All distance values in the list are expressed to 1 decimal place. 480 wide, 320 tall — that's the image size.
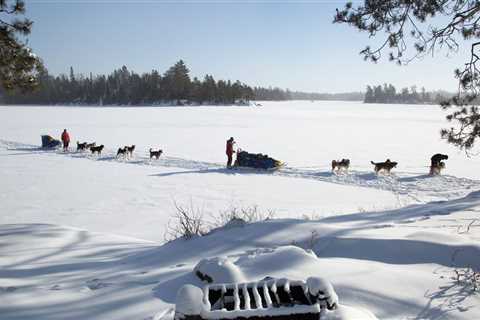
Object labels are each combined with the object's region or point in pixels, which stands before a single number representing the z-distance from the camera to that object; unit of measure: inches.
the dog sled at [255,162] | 698.8
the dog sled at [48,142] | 956.0
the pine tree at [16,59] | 276.1
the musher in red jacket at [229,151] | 718.3
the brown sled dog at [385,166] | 654.5
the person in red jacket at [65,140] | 927.7
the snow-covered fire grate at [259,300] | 80.0
